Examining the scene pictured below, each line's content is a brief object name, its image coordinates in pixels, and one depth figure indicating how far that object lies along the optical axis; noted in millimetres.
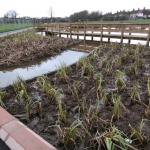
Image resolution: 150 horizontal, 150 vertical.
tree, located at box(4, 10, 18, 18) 64788
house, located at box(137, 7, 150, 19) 62828
